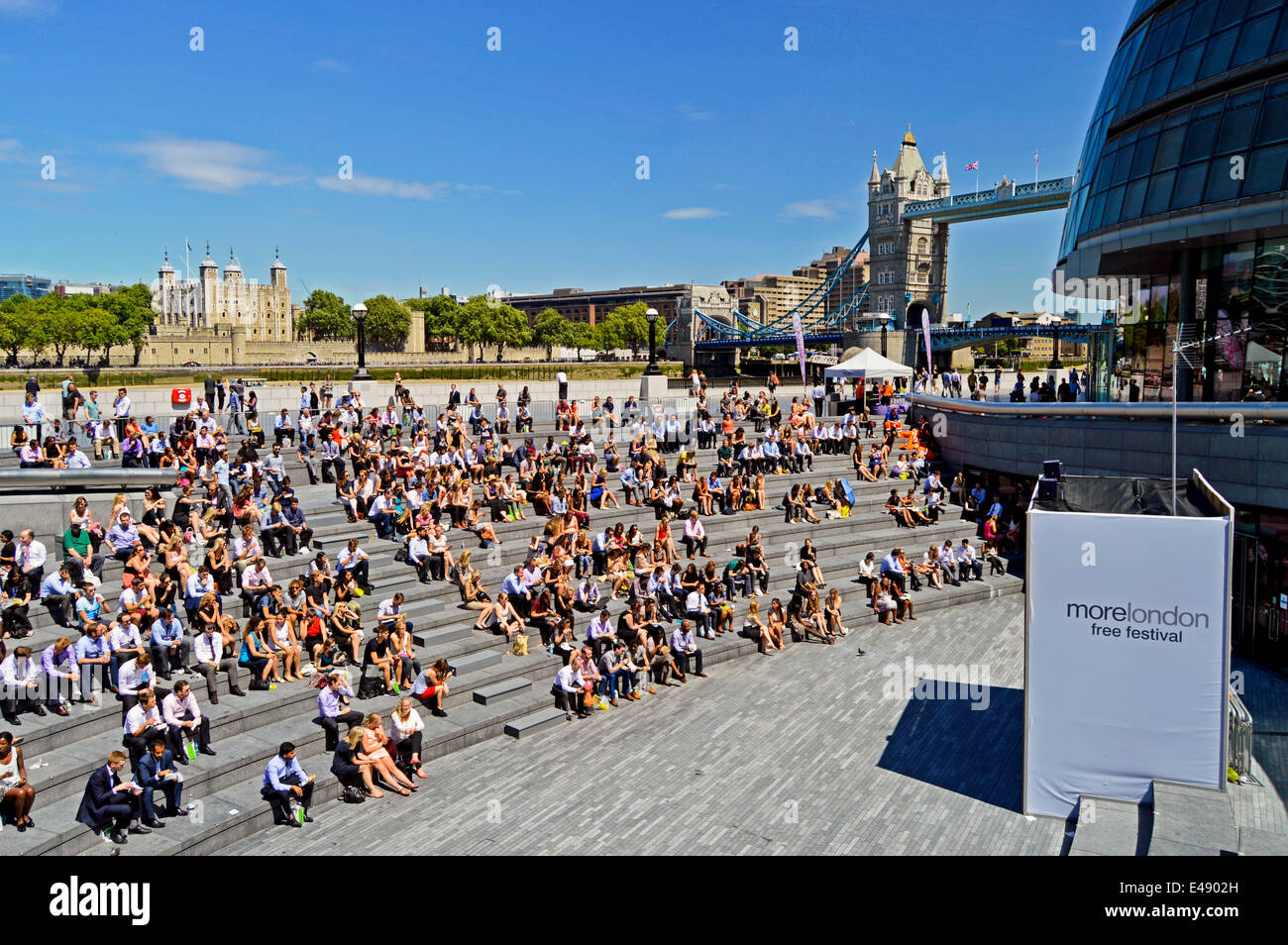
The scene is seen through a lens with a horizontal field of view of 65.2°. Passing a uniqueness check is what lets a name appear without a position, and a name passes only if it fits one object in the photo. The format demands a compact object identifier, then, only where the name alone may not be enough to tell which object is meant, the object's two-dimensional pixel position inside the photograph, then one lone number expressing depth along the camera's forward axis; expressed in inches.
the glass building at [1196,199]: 812.6
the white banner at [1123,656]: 416.2
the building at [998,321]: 5027.6
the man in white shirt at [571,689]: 566.9
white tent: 1328.7
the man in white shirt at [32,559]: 568.7
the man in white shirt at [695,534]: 818.2
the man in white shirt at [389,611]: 563.8
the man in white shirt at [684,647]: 639.1
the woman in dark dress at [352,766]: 454.9
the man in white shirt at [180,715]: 440.5
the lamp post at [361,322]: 1170.7
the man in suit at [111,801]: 388.2
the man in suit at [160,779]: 406.0
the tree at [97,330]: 4217.5
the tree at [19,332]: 3841.0
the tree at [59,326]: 4047.7
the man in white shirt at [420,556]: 687.1
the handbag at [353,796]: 458.3
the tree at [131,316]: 4700.1
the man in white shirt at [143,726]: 412.2
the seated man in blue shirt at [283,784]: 426.3
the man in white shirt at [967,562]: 863.1
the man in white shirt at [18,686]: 448.8
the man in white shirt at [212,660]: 499.5
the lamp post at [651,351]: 1235.4
